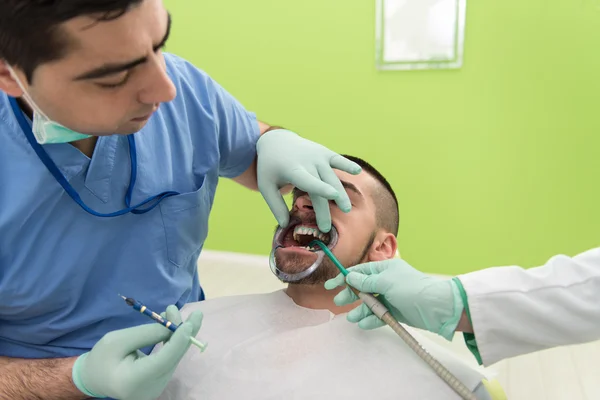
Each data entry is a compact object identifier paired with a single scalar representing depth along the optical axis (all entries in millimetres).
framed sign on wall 2318
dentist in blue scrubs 846
